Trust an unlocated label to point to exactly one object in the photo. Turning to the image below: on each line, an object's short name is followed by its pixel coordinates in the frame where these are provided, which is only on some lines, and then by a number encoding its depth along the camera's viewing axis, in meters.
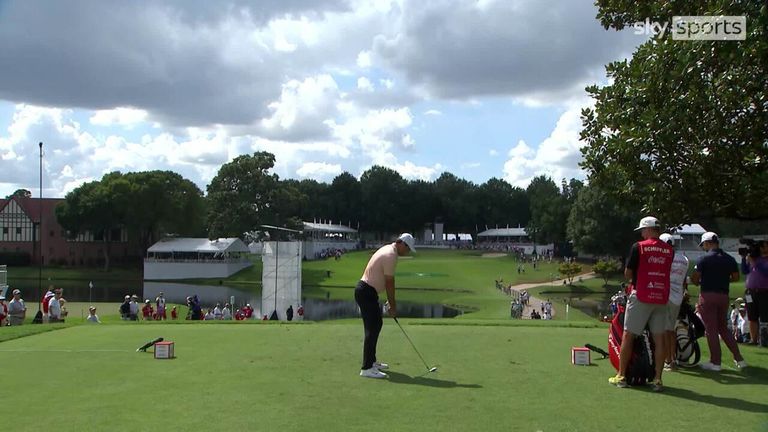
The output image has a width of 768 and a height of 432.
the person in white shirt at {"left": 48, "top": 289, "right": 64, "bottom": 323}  24.78
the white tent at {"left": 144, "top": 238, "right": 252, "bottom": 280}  93.31
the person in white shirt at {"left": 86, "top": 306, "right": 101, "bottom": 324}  25.73
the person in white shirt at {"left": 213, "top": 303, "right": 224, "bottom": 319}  37.44
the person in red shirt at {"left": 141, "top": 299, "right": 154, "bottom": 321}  36.59
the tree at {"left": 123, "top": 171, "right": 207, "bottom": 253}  95.06
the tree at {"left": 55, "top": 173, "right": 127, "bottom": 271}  94.69
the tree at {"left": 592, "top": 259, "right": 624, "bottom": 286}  72.81
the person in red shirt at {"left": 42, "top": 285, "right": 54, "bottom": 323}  26.04
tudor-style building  105.69
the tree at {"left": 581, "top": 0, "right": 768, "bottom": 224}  9.93
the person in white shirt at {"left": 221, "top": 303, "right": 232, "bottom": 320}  37.51
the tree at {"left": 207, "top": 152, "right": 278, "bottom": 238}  99.69
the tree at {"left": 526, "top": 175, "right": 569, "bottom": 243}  113.12
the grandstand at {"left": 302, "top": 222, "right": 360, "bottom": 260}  119.79
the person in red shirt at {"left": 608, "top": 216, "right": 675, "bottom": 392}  8.27
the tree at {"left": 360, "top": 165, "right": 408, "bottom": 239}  150.62
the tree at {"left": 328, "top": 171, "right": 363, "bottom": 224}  155.75
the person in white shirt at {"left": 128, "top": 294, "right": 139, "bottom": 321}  31.80
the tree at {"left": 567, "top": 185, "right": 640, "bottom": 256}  81.25
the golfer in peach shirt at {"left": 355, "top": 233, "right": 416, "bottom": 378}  9.27
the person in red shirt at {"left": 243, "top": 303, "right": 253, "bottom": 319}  37.35
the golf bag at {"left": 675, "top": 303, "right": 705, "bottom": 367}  9.88
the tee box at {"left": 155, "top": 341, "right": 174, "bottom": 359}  10.24
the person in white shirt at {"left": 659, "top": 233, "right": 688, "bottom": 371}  8.79
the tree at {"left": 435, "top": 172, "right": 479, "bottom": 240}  153.25
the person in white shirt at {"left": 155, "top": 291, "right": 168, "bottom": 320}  37.01
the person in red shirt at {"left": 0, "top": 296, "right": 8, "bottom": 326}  24.17
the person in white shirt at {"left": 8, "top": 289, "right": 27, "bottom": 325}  24.17
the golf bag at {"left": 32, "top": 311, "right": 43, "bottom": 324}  24.40
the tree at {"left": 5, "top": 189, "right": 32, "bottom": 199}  149.86
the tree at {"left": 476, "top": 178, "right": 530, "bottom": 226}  157.79
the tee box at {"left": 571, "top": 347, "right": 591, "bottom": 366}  9.58
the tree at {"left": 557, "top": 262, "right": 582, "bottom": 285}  74.69
